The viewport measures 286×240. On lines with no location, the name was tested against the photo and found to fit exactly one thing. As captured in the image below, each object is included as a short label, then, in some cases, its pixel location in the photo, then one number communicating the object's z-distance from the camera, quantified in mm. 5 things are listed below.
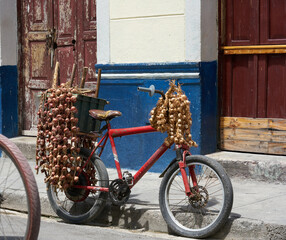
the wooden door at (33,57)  8578
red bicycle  4840
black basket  5359
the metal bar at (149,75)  6746
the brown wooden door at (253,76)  6621
